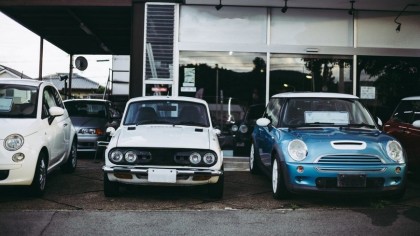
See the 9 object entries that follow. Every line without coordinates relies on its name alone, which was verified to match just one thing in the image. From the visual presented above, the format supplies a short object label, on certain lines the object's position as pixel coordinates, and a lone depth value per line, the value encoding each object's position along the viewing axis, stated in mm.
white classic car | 6156
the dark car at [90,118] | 10969
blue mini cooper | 6074
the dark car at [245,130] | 11047
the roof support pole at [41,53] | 16658
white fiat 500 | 6123
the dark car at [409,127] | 8117
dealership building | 11523
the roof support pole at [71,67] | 20500
